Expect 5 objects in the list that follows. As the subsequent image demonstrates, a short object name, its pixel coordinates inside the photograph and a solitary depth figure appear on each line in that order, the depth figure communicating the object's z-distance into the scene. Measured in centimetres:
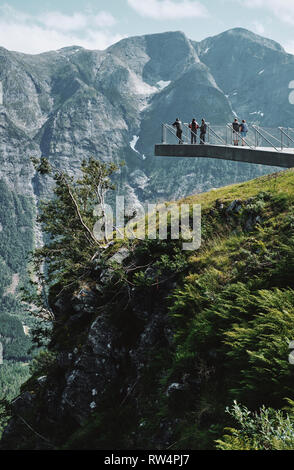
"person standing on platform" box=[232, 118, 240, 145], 2689
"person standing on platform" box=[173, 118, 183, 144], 2913
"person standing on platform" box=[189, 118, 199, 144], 2922
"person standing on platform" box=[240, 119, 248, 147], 2638
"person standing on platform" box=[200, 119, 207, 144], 2825
